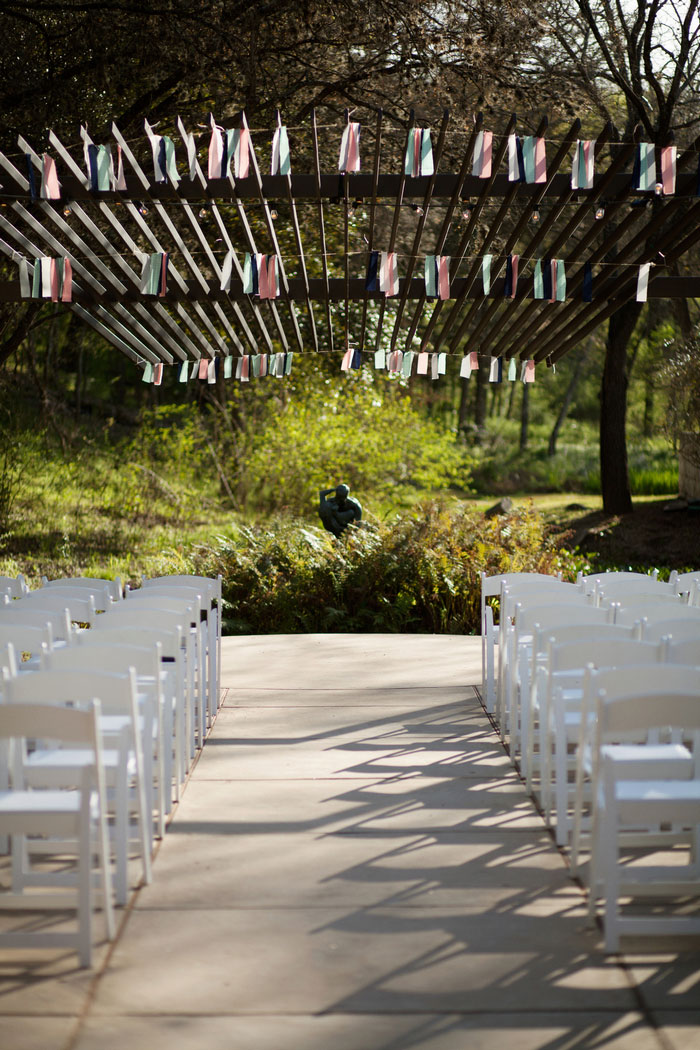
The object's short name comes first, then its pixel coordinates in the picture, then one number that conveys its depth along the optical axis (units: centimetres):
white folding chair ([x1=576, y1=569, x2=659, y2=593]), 710
